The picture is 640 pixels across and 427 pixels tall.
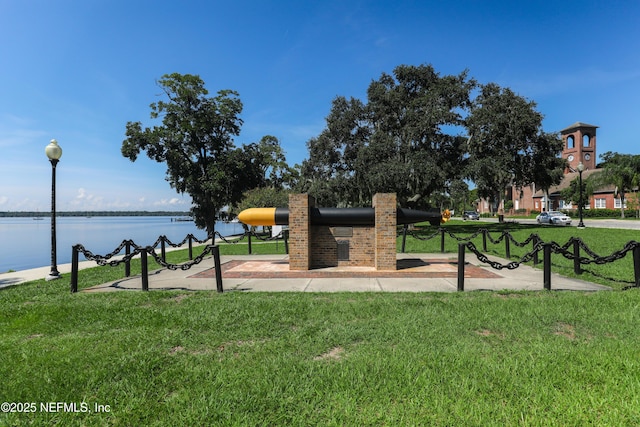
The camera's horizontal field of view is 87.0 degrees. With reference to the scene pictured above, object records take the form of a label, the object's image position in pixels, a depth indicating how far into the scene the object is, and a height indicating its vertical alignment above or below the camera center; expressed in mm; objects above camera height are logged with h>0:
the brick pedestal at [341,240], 8789 -843
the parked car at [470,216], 55181 -995
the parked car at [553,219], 33381 -892
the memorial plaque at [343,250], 9453 -1131
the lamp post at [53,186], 8812 +663
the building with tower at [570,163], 63253 +9451
